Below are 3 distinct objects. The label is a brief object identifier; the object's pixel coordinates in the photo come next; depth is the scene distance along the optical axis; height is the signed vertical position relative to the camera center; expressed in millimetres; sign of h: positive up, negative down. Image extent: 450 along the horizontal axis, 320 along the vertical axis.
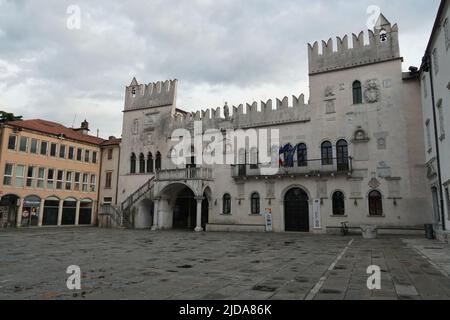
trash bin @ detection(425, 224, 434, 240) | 19516 -1022
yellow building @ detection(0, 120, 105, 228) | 31250 +3317
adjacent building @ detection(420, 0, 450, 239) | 15938 +5212
